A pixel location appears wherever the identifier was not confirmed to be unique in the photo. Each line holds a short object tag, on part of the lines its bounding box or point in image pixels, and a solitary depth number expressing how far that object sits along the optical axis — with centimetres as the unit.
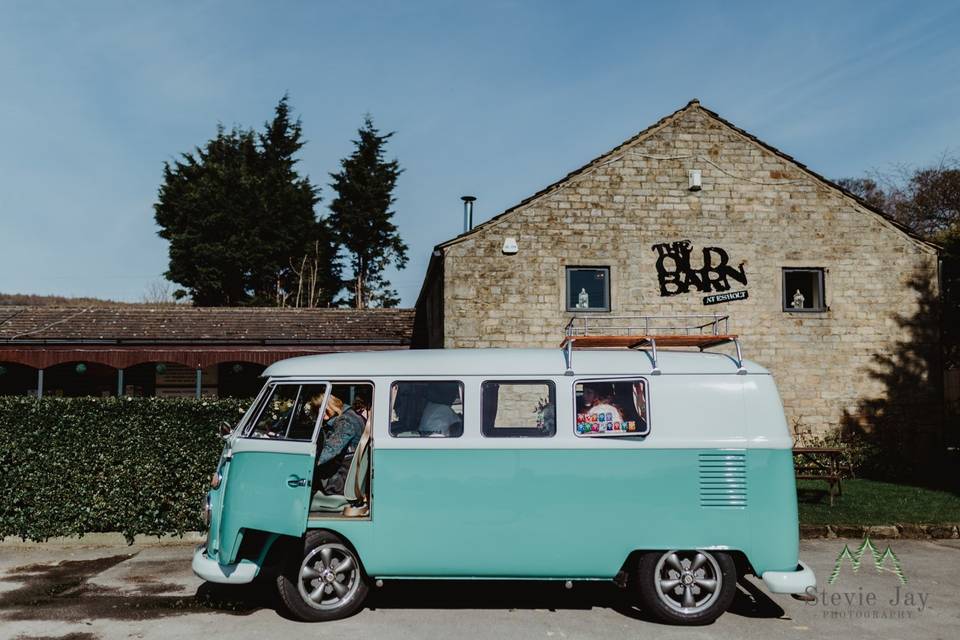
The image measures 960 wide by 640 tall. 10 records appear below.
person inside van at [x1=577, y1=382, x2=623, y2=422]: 627
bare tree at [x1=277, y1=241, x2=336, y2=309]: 4362
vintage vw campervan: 604
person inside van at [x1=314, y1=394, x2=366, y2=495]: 643
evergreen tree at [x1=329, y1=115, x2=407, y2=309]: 4744
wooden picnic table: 1128
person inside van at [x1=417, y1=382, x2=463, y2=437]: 625
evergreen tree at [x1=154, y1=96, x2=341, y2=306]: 4234
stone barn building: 1553
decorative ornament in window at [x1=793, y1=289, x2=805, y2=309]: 1584
